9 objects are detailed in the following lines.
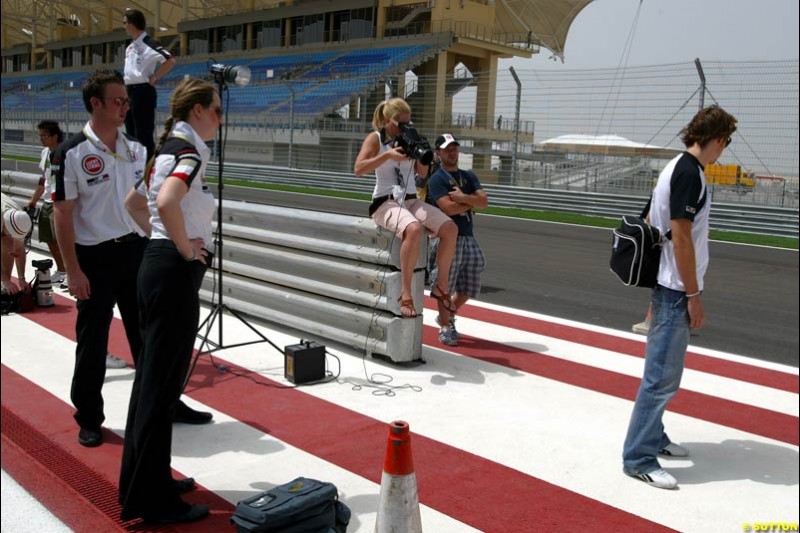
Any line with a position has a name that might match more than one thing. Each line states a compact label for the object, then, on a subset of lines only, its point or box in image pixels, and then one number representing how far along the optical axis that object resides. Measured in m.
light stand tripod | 4.06
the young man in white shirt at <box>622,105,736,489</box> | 3.28
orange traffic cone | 2.69
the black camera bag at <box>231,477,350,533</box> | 2.75
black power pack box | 4.82
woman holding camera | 4.98
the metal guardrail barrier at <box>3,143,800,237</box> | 13.82
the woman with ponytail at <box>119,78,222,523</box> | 2.96
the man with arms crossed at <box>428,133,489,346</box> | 5.66
